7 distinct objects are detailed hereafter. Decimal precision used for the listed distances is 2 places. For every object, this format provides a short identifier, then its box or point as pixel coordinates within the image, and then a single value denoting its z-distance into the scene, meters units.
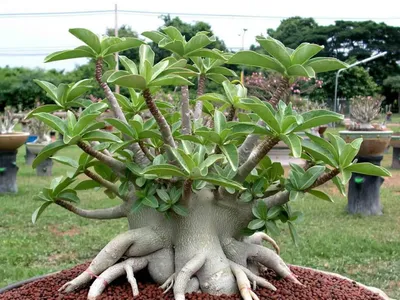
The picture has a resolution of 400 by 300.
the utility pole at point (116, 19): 16.00
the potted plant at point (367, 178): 4.86
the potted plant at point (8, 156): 5.96
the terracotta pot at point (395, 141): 9.03
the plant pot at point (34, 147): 8.01
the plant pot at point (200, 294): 1.38
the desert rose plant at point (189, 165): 1.19
